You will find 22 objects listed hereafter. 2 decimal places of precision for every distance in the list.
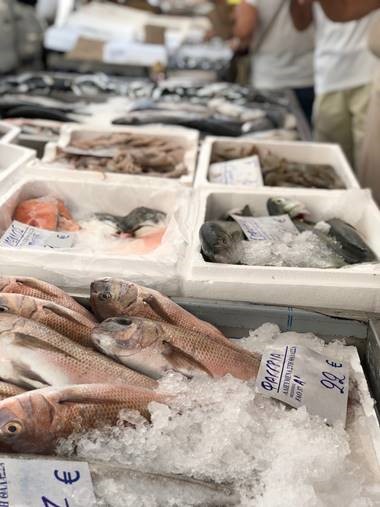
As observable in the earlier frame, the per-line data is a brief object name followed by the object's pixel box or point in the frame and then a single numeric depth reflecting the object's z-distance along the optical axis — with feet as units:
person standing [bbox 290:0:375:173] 14.44
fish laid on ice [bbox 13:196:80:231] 7.47
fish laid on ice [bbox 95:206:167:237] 7.72
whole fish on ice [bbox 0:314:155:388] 4.85
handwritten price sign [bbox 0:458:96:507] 3.95
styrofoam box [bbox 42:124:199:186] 9.78
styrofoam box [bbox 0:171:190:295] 6.19
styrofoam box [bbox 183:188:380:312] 6.05
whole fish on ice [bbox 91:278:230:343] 5.51
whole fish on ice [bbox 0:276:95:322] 5.58
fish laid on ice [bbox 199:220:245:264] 6.31
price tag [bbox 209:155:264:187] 8.83
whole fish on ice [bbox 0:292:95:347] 5.22
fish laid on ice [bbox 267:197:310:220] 7.73
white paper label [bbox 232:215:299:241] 7.04
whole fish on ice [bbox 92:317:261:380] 5.03
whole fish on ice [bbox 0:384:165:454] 4.18
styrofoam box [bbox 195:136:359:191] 10.30
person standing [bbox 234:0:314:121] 16.60
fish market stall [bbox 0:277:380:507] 4.13
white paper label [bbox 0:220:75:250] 6.70
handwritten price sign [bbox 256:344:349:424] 5.00
